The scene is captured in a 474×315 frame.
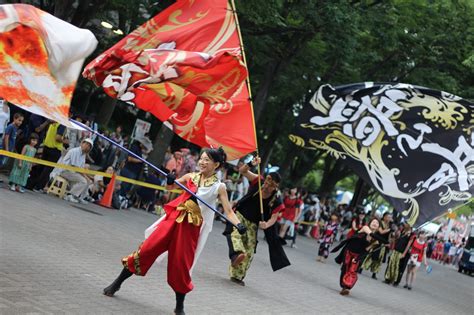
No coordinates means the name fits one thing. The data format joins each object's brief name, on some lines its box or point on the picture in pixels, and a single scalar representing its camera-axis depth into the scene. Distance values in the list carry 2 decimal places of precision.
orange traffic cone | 17.42
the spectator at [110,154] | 18.64
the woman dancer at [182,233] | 7.34
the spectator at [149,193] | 19.78
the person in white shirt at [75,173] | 15.78
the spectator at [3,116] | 14.40
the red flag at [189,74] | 8.57
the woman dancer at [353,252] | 13.30
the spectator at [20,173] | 14.48
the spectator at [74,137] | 17.29
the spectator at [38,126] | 16.53
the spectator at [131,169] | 18.72
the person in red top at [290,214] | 22.66
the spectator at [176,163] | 19.93
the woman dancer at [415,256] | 18.94
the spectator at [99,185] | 17.41
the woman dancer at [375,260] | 18.62
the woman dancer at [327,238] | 19.97
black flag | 11.02
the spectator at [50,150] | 15.76
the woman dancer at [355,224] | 16.75
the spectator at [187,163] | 20.28
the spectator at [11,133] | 14.45
